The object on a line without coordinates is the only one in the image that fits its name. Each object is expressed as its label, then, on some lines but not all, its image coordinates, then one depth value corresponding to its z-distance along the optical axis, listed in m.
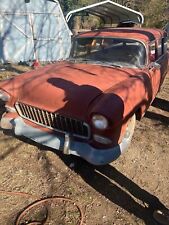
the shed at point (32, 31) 7.89
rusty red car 2.23
